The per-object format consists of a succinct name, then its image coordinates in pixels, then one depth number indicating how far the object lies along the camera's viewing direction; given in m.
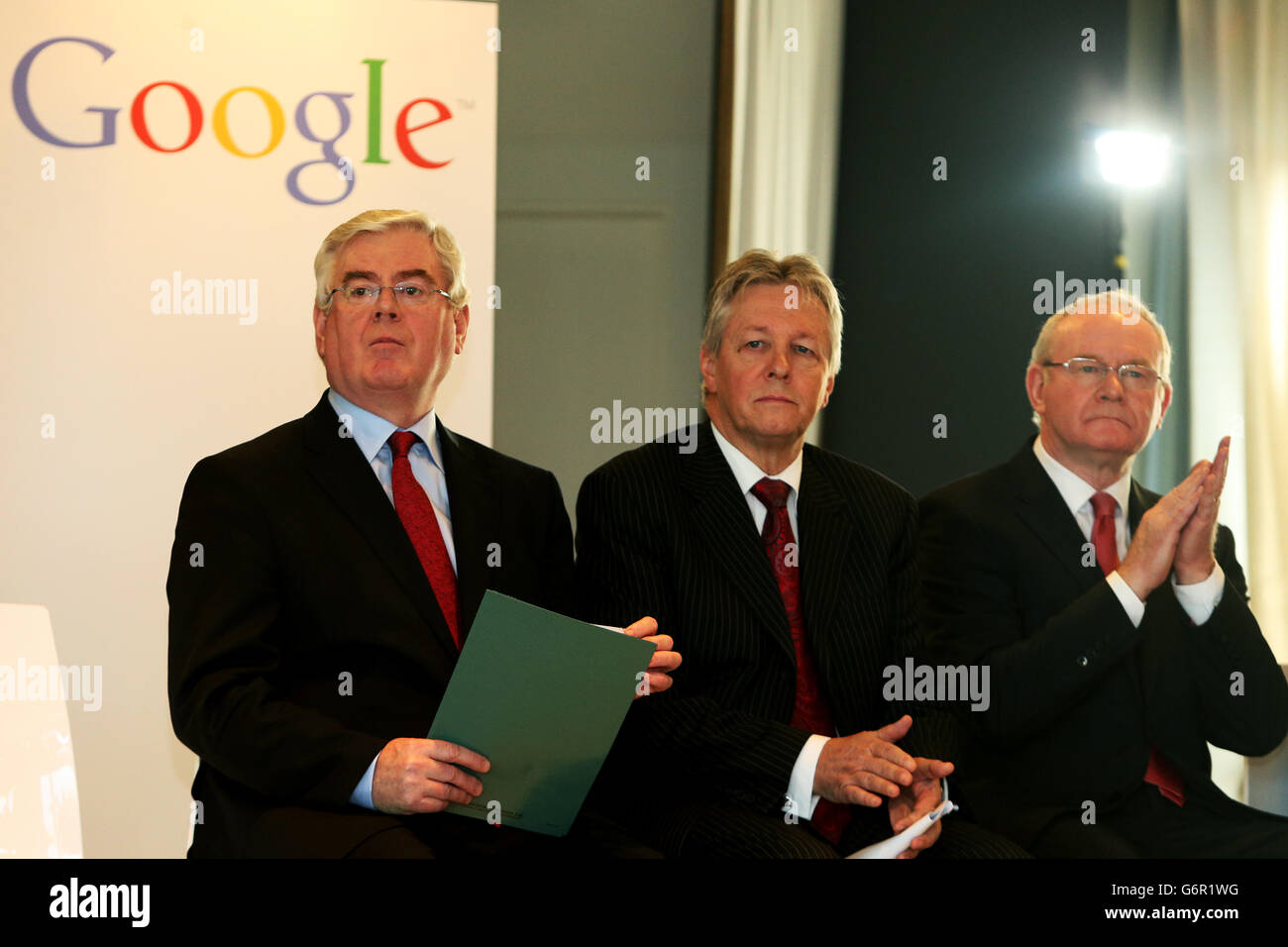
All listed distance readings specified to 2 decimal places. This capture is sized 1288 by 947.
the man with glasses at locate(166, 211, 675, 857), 2.23
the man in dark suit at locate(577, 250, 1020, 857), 2.50
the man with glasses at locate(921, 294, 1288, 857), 2.88
